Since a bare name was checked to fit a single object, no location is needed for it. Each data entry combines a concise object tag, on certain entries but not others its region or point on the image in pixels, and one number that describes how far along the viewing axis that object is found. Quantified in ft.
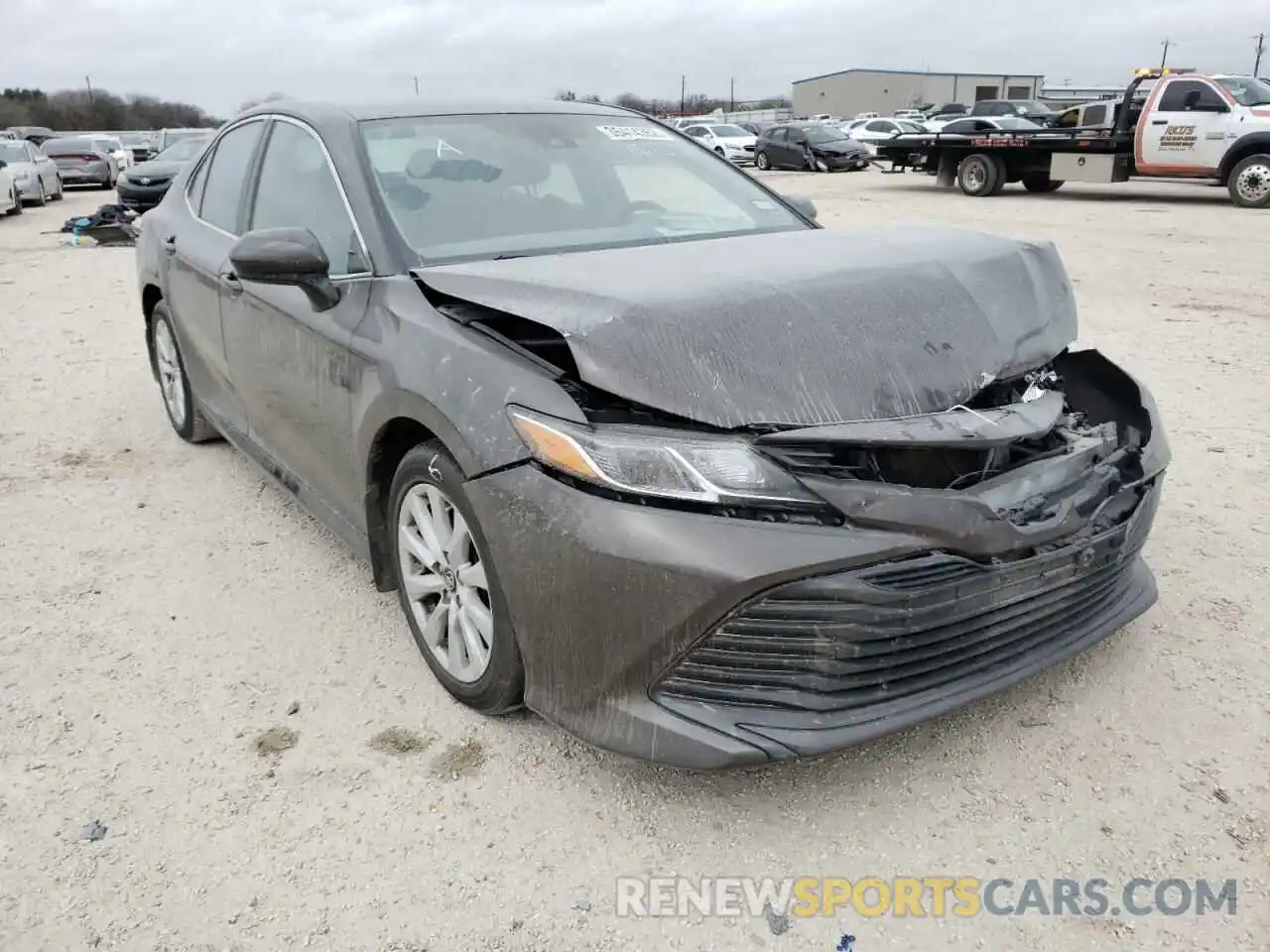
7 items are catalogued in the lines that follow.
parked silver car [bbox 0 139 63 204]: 62.63
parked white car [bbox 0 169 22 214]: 57.52
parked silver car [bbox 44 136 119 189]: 80.02
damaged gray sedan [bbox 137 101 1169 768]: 6.88
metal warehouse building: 262.88
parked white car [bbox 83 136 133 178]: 86.53
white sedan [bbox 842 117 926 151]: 112.30
